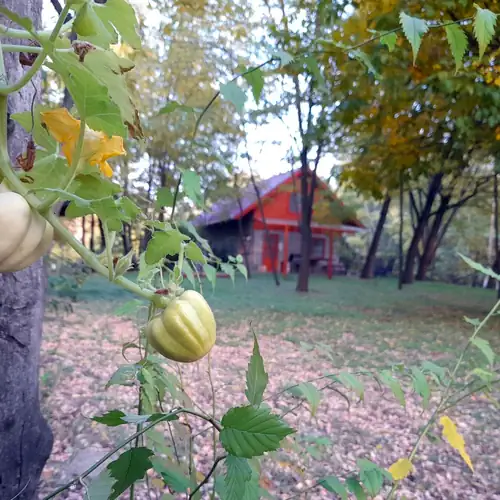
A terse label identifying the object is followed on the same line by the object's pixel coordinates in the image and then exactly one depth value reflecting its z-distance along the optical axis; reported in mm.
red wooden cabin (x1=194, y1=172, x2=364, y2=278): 19250
